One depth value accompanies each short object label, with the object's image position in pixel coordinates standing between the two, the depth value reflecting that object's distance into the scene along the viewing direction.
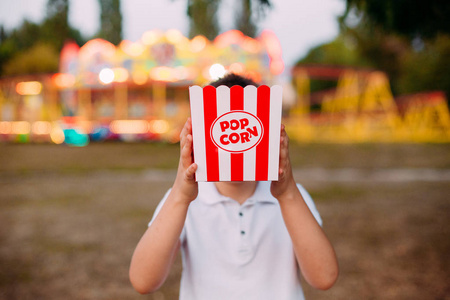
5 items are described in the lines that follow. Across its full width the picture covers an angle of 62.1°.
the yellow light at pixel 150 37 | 14.54
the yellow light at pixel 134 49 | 14.61
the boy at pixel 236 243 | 1.03
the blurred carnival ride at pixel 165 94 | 13.96
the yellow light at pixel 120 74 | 14.71
